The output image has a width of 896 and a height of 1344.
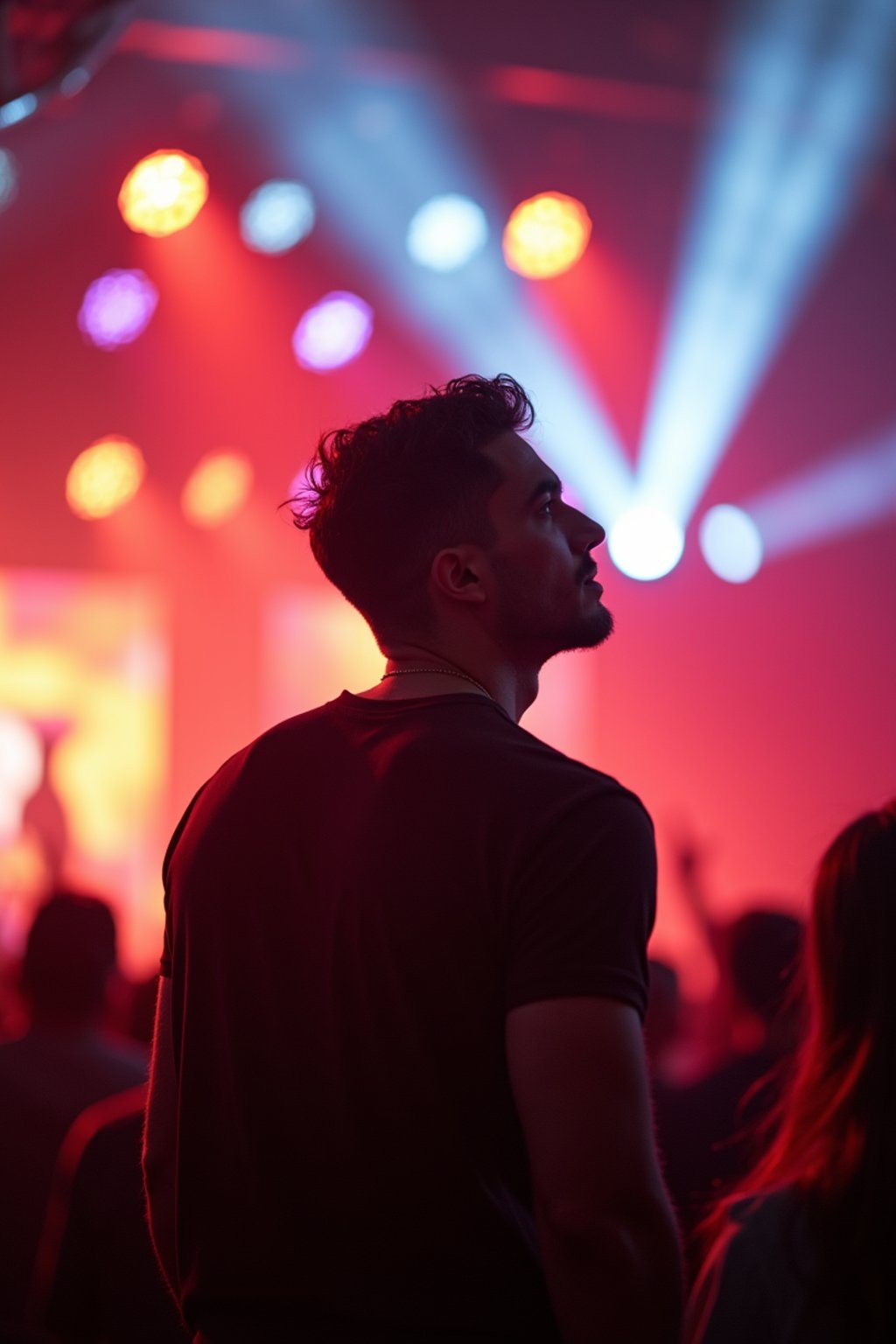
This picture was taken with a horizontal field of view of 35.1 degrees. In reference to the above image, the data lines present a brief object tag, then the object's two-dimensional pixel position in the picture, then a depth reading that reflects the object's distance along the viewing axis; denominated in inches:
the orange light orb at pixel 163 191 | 284.5
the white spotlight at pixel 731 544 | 337.1
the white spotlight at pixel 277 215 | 294.0
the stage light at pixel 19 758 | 278.5
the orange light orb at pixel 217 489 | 306.5
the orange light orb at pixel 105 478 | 299.3
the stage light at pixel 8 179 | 283.6
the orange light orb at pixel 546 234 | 303.6
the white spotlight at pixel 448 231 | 298.2
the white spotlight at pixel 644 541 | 309.4
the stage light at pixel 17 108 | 105.3
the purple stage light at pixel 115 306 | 293.4
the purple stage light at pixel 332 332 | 307.3
